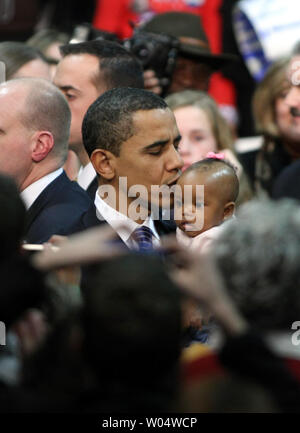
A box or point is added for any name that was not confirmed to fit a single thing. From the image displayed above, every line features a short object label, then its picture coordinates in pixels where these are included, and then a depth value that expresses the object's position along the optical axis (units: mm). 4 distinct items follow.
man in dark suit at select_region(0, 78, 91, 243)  6324
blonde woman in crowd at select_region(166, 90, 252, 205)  8258
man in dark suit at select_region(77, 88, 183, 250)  6055
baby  6094
